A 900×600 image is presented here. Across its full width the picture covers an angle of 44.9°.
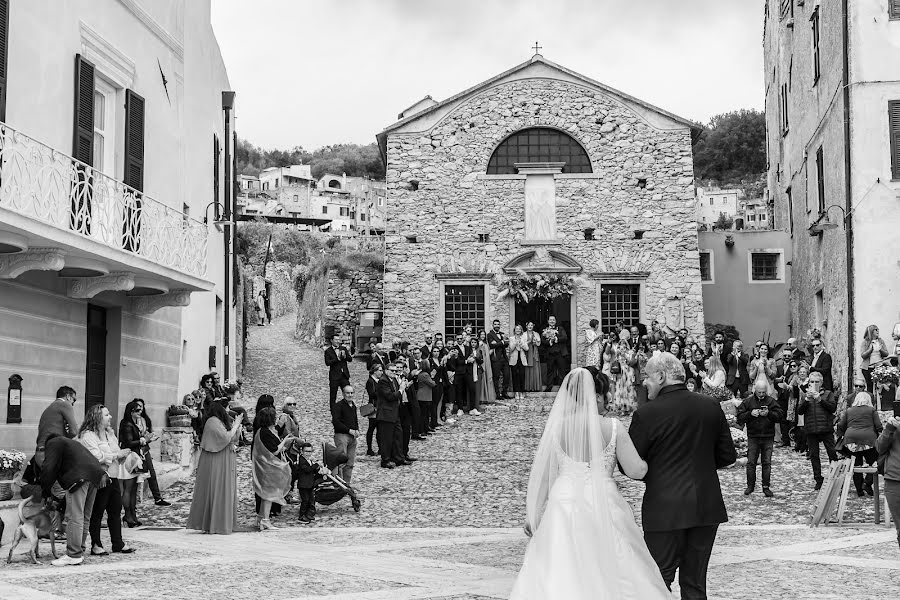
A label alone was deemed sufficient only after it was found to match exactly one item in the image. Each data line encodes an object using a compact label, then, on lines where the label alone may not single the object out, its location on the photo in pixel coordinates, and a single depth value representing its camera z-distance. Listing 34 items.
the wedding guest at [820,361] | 17.53
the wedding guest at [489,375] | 23.86
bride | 6.54
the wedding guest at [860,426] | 13.14
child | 13.49
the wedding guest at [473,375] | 22.97
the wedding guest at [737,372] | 22.05
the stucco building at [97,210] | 12.09
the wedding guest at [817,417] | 15.03
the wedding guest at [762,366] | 19.59
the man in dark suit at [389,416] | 17.08
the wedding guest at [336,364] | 19.94
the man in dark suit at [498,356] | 24.21
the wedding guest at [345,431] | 14.88
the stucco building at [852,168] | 20.98
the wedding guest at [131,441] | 13.02
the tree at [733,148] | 90.88
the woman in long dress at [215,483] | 12.41
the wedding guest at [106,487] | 10.70
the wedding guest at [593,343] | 25.16
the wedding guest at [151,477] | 14.24
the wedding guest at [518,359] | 24.94
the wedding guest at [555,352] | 25.16
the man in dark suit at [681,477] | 6.53
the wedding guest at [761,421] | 14.60
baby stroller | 13.81
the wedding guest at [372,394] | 17.59
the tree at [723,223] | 68.06
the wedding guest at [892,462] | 8.84
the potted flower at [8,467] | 11.22
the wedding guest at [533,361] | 25.05
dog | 10.12
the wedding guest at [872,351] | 18.66
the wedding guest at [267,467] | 13.01
